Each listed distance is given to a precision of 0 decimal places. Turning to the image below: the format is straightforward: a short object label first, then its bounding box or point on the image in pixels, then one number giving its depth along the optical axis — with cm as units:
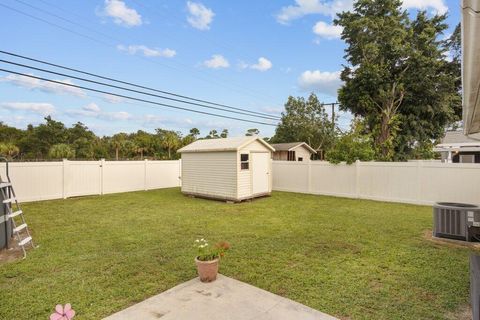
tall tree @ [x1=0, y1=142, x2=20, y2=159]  2631
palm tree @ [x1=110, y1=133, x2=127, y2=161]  3285
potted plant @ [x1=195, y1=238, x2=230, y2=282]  363
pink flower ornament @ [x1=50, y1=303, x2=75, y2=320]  136
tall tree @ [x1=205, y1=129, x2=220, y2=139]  3447
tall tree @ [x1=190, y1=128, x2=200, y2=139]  3578
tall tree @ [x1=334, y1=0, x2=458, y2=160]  1488
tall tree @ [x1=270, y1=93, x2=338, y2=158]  3528
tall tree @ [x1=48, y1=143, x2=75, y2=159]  2673
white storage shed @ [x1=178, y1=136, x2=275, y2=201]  1022
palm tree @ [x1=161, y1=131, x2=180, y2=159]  3092
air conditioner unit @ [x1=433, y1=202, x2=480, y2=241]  529
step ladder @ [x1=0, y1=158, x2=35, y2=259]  494
